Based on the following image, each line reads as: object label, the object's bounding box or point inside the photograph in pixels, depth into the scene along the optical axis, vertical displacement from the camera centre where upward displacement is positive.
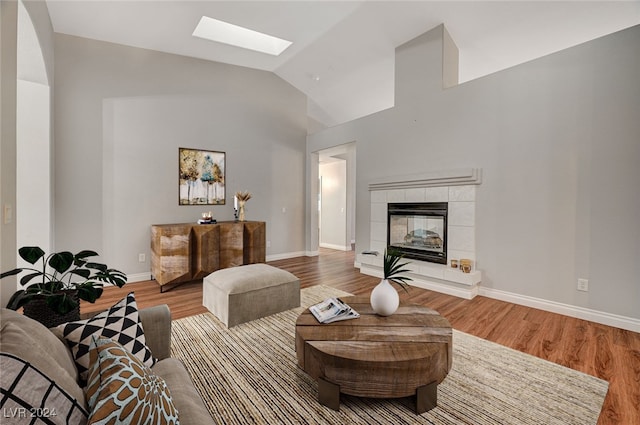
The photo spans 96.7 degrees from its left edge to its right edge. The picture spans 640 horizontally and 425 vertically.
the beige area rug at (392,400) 1.55 -1.12
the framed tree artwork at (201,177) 4.62 +0.51
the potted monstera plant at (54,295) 1.42 -0.47
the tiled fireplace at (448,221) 3.57 -0.14
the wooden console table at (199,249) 3.79 -0.61
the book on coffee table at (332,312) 1.93 -0.73
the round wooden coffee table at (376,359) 1.49 -0.80
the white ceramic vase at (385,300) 1.95 -0.63
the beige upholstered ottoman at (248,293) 2.65 -0.84
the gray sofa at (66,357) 0.76 -0.51
